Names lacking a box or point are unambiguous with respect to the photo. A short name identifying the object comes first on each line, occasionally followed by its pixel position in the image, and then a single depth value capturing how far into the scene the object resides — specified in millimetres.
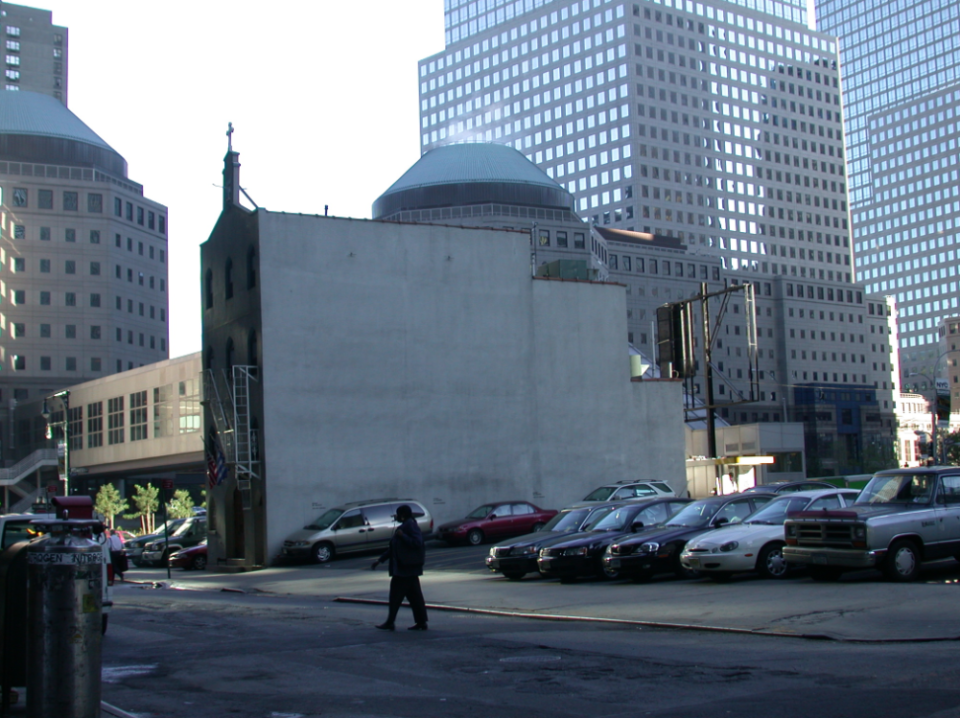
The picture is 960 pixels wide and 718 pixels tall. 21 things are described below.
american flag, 35844
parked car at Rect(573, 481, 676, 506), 32562
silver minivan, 32031
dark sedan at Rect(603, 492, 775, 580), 19797
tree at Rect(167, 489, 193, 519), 71562
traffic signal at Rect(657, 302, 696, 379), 41406
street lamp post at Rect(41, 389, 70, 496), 50319
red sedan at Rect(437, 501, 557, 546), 33562
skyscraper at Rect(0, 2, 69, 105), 173625
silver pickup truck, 16656
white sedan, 18375
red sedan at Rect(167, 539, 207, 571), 38500
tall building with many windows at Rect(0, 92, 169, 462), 109188
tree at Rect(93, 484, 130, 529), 73100
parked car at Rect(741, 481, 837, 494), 24734
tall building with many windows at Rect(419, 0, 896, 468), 155750
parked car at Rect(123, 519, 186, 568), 44344
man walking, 13742
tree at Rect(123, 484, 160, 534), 73812
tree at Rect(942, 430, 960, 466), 86000
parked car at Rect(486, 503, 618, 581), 22453
